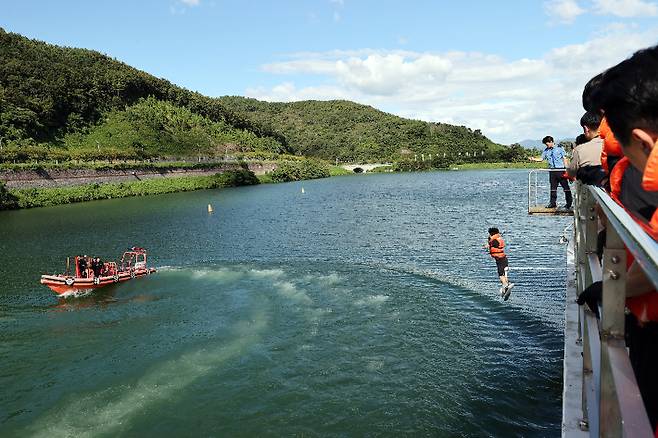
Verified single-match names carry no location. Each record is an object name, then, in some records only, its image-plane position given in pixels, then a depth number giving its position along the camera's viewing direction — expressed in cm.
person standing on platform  1700
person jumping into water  1631
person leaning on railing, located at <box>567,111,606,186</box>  938
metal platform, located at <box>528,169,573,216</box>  1688
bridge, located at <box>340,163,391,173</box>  15862
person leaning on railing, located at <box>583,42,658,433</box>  267
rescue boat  2403
